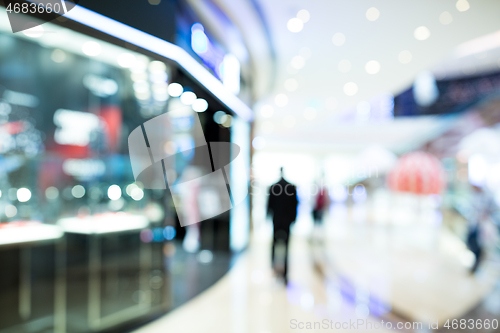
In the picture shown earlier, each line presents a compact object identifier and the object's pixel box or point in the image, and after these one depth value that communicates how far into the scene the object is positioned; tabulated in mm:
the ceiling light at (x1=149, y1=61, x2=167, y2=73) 3498
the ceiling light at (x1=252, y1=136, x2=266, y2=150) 7500
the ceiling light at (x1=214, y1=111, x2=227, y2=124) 5488
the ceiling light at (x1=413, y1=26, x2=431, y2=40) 4063
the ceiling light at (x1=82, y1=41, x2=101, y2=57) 3305
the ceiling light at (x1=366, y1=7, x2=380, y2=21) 3645
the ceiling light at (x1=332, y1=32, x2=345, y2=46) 4402
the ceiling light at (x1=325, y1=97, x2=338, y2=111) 8266
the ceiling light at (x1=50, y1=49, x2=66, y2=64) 3498
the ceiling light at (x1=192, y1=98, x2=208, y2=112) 4323
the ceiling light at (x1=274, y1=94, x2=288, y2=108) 8409
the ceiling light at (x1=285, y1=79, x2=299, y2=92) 6949
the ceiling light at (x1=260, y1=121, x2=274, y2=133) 12343
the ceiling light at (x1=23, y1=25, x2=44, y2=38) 2723
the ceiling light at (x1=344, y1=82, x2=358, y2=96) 6820
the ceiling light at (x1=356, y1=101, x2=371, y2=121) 13102
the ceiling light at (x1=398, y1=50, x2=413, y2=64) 4891
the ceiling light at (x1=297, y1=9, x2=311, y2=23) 3761
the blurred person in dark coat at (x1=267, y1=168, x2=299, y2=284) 5043
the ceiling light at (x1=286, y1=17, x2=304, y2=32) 4039
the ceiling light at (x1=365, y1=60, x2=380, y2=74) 5420
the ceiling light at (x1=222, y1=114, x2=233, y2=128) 5816
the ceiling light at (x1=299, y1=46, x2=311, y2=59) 5012
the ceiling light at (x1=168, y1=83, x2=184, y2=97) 3668
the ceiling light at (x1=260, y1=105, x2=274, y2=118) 9619
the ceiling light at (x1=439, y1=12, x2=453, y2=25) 3662
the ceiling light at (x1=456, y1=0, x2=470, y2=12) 3394
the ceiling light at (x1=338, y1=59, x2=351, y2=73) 5482
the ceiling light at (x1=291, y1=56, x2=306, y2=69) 5430
